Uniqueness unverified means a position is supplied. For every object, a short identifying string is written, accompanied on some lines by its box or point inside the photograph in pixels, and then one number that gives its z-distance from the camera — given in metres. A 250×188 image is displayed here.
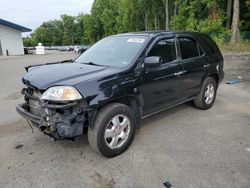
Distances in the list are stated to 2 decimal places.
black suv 2.45
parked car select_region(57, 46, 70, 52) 42.04
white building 25.53
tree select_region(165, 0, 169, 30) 27.59
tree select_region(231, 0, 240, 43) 15.95
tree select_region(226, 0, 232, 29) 20.09
